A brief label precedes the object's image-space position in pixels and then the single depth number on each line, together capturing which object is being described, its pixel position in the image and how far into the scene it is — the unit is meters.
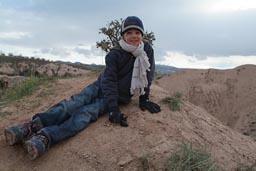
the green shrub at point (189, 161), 1.48
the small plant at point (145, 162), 1.56
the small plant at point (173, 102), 2.06
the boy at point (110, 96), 1.77
